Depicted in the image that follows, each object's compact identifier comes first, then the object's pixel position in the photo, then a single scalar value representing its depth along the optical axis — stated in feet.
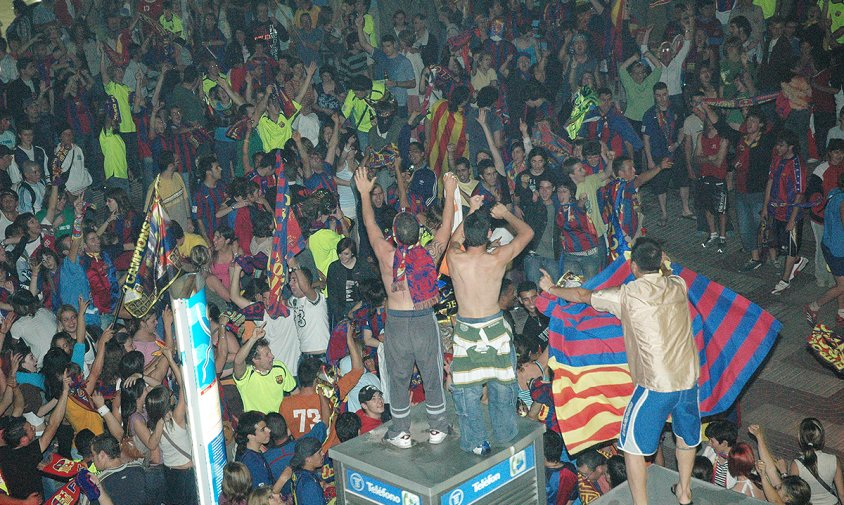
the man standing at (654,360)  24.97
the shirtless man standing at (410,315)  26.32
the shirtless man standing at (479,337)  25.77
